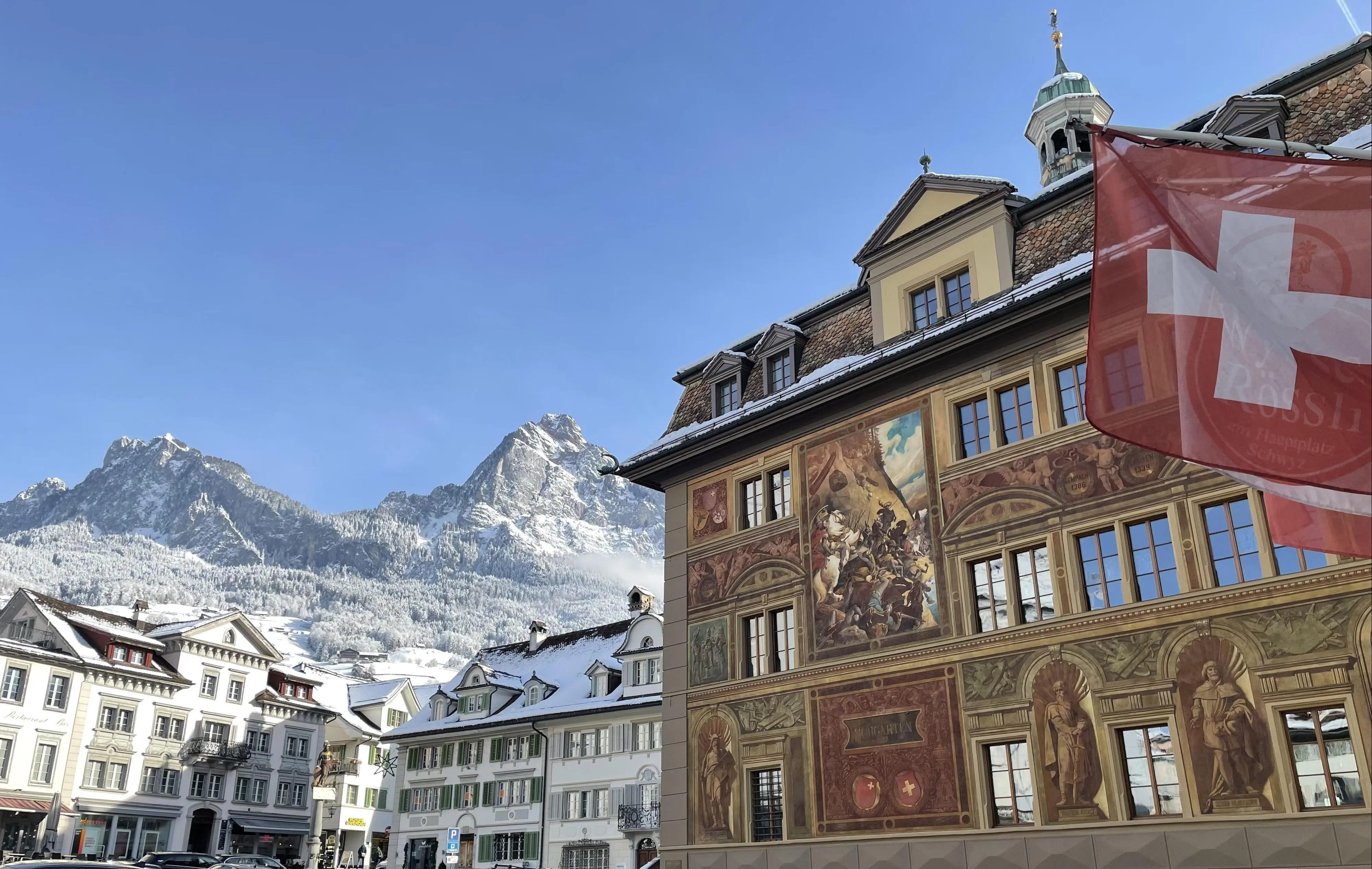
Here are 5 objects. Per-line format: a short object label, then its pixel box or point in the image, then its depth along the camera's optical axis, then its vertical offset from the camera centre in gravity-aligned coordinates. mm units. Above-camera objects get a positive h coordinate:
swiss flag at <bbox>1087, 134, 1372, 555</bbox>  9578 +4615
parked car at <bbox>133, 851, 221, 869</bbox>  43125 -481
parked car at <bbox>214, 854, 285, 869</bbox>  43912 -597
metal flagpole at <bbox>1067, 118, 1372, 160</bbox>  9680 +5920
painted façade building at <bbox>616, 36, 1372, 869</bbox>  16547 +4129
